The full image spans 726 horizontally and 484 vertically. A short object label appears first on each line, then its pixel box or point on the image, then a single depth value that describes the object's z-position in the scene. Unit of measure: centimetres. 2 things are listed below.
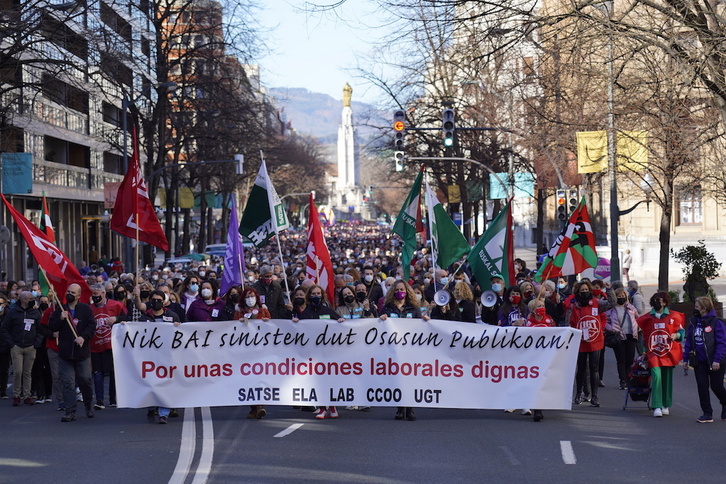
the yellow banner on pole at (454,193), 5212
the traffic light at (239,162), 4886
